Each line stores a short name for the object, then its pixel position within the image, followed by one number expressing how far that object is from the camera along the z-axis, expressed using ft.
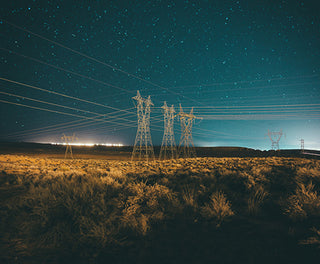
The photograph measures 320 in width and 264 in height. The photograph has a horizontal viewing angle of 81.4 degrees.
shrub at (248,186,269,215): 20.51
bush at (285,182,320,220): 18.42
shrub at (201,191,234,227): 19.10
